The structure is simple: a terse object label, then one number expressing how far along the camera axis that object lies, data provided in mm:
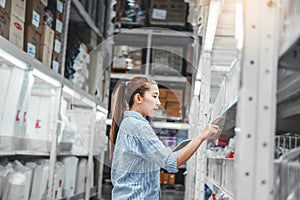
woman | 1718
